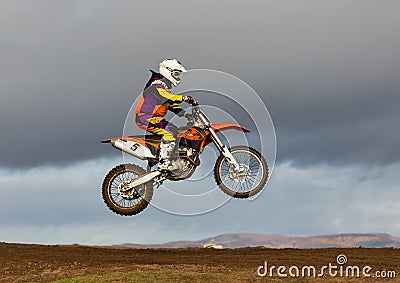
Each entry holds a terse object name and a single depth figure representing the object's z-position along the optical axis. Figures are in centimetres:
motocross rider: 1945
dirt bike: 1977
